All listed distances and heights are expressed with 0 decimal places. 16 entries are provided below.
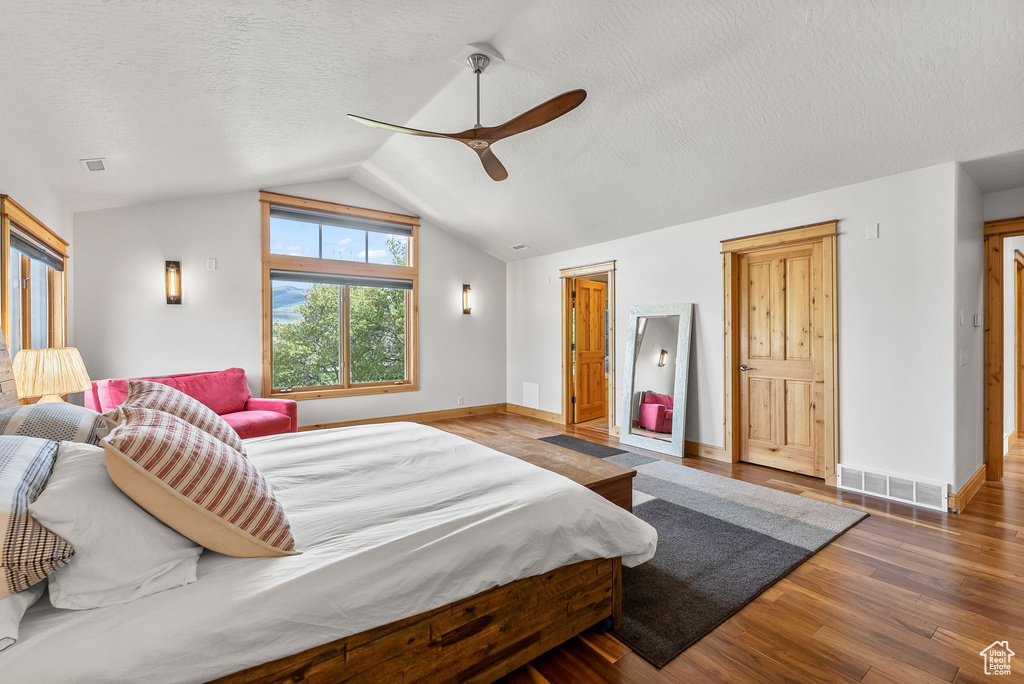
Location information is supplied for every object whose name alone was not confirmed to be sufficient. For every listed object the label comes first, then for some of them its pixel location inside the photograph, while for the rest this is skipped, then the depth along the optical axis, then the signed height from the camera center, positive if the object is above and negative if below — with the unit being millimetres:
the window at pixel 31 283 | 2686 +426
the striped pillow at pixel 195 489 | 1186 -400
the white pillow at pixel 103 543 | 1039 -488
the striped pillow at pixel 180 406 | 1856 -265
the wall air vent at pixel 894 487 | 3174 -1089
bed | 1005 -653
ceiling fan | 2482 +1281
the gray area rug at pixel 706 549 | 1938 -1183
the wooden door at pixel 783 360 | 3895 -192
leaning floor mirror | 4695 -422
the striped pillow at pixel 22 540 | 939 -417
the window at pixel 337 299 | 5375 +519
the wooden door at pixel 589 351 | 6312 -166
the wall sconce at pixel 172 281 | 4695 +620
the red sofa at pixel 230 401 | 3848 -538
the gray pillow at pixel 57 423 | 1490 -277
